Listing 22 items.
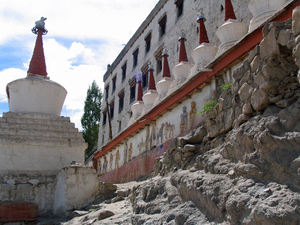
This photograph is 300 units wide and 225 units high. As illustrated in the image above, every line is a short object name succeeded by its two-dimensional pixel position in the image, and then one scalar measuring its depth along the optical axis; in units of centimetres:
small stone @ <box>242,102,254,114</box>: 535
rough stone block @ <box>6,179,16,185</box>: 1078
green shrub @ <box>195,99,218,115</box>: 814
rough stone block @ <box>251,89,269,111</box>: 508
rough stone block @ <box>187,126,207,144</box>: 683
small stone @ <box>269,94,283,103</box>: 489
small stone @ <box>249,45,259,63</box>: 545
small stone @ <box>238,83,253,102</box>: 544
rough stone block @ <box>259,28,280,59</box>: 501
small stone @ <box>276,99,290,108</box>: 475
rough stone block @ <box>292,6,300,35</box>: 450
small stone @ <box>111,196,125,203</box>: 851
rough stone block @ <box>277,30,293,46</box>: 476
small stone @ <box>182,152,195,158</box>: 668
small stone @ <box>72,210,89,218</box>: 863
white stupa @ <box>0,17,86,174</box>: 1194
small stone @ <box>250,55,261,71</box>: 534
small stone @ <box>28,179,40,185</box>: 1102
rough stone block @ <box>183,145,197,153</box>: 670
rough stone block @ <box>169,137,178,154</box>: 741
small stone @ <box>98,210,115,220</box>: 709
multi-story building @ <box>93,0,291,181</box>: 1036
